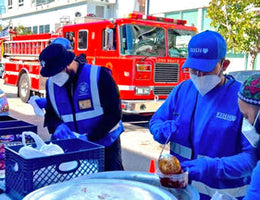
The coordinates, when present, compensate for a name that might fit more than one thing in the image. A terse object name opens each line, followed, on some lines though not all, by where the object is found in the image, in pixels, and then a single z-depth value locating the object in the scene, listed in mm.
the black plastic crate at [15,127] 2500
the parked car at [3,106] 6152
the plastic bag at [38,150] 1861
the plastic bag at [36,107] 3209
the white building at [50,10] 28000
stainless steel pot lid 1557
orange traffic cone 3879
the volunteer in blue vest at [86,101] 2855
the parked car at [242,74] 5114
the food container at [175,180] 1703
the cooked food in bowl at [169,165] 1757
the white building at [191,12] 16141
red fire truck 8516
